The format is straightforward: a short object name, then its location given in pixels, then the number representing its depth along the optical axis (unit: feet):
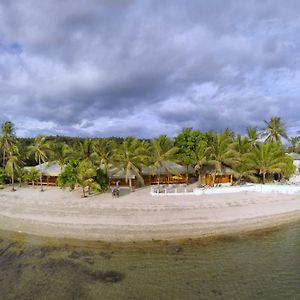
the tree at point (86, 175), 89.92
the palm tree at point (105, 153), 104.32
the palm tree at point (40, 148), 115.85
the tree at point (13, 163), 111.75
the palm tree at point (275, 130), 143.64
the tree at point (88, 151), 102.58
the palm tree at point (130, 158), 99.04
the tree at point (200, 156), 110.01
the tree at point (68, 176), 92.02
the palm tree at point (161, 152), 103.65
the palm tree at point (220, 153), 111.14
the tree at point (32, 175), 114.80
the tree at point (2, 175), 120.00
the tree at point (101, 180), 96.23
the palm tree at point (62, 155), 111.65
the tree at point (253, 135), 128.36
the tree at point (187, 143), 112.94
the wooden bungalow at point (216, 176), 117.39
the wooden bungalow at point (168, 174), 114.62
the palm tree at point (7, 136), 111.96
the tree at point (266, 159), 111.55
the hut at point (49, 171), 118.32
